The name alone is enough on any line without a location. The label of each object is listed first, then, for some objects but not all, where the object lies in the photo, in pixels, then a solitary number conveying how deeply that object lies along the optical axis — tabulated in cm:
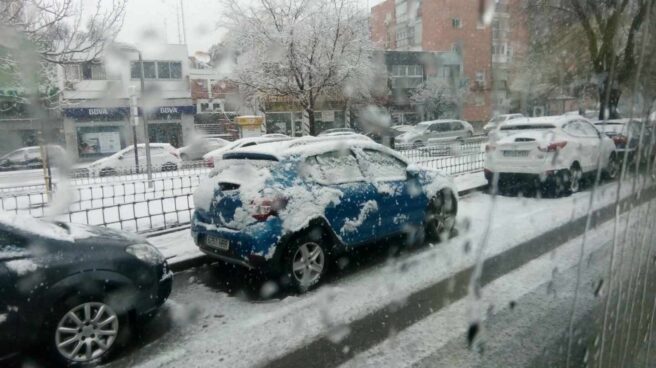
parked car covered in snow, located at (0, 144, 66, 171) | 2113
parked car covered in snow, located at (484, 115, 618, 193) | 884
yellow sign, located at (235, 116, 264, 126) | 2369
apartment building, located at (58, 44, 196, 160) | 2897
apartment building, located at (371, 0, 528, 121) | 1622
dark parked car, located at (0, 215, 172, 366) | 313
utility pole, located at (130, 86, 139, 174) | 1342
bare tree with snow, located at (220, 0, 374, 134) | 1711
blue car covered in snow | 450
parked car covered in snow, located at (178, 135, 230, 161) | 2252
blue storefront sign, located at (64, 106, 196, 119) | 2869
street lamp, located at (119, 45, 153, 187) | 1326
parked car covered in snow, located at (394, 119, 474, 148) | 2542
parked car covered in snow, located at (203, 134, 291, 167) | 1681
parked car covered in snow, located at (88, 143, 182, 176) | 1823
